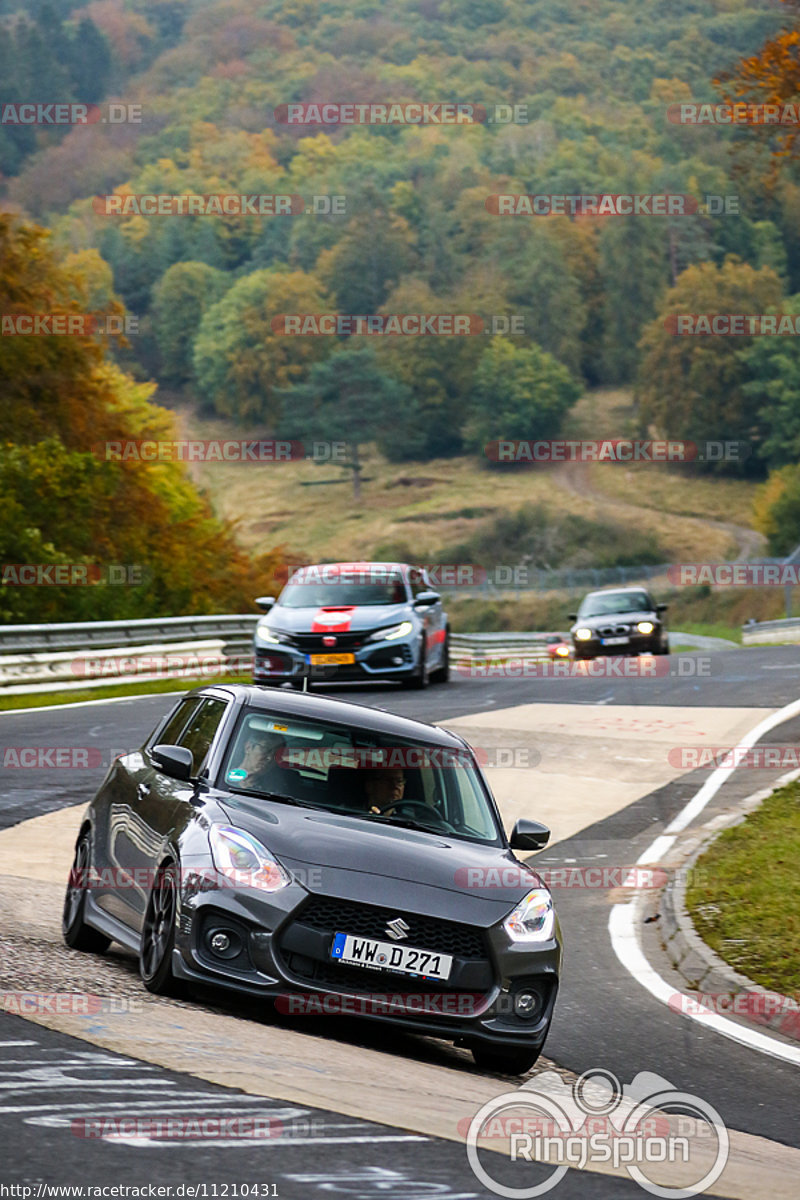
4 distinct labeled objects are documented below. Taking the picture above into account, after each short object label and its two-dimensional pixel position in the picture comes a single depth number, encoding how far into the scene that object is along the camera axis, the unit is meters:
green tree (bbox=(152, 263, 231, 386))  178.38
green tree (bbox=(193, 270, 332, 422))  162.25
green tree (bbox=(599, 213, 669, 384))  161.38
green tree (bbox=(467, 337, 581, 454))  147.62
